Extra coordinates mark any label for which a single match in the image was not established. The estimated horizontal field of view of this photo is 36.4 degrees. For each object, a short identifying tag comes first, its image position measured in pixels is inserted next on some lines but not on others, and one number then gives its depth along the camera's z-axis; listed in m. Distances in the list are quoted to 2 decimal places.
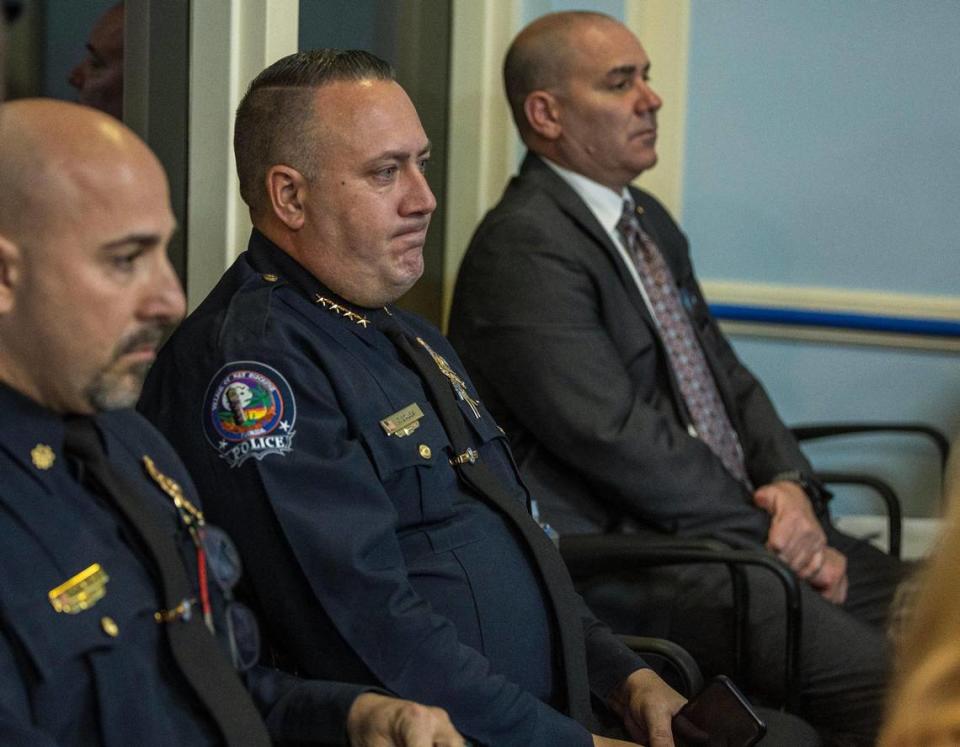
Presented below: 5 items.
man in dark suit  2.54
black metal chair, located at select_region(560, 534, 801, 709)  2.31
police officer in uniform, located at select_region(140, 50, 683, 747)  1.72
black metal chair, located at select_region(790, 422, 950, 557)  3.06
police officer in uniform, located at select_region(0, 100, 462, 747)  1.29
